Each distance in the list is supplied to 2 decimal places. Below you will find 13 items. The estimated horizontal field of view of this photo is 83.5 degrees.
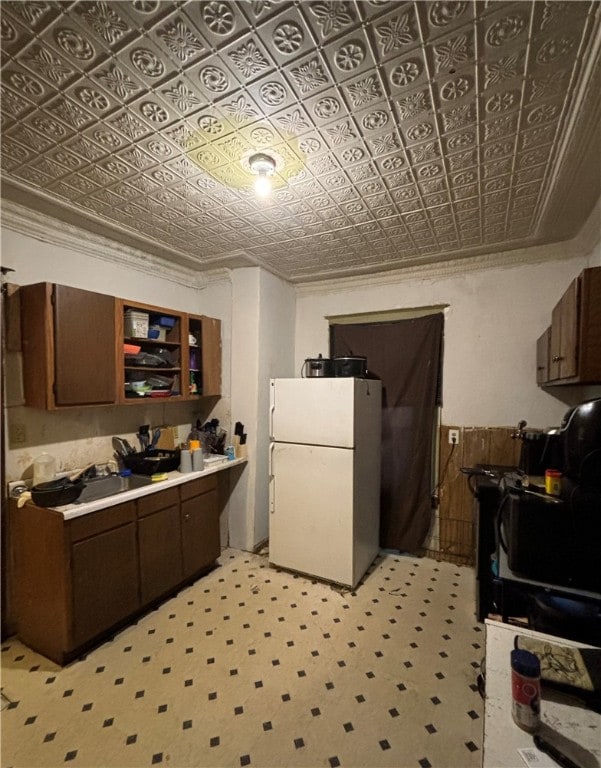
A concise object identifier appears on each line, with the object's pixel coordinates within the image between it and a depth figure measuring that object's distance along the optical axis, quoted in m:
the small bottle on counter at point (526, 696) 0.81
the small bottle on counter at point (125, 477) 2.25
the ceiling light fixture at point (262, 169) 1.61
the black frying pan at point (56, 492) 1.83
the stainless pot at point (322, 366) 2.73
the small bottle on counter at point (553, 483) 1.42
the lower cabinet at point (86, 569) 1.81
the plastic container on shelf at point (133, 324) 2.46
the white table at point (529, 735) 0.74
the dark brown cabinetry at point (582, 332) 1.48
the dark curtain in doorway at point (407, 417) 3.01
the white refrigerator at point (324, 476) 2.48
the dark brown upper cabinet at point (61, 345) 1.96
